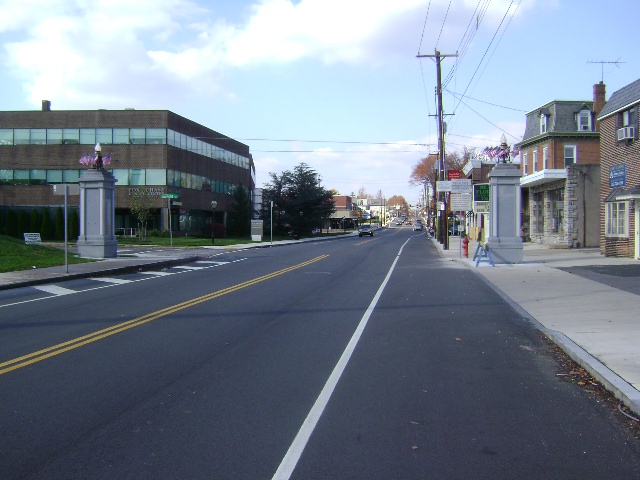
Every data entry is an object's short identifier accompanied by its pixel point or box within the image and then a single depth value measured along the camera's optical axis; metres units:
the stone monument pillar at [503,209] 25.80
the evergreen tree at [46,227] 52.56
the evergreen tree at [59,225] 52.88
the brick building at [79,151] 57.53
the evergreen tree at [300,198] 74.56
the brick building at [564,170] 35.00
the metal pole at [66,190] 20.77
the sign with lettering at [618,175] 25.77
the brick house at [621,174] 24.77
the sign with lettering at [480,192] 27.34
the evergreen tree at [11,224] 54.59
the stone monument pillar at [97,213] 29.16
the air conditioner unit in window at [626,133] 24.75
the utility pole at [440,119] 38.53
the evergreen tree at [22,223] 53.97
